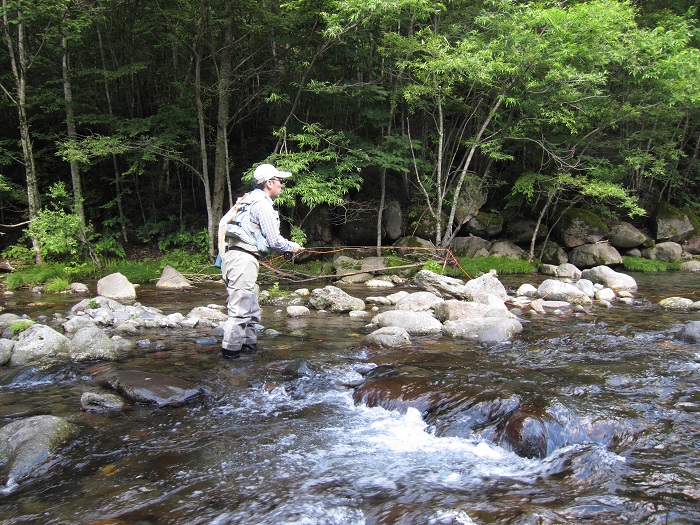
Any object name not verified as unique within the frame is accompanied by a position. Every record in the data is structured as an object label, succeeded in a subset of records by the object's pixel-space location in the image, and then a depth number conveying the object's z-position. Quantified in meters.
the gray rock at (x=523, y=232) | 19.00
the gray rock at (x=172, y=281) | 12.62
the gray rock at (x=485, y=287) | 10.24
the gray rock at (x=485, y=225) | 18.53
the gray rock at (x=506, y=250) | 17.55
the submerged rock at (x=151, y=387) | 4.68
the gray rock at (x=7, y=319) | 7.57
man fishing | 5.63
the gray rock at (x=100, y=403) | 4.44
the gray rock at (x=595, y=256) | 17.61
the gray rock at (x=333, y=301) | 9.73
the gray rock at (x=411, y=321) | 7.84
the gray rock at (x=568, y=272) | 15.66
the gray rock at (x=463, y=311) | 8.46
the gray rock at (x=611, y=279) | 12.75
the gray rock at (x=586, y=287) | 11.65
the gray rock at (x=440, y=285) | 10.43
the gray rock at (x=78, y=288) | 11.69
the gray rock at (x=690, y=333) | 6.88
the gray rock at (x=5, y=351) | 5.79
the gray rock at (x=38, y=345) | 5.94
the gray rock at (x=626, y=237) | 18.73
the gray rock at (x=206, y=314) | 8.65
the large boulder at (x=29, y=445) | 3.35
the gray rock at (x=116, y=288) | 10.93
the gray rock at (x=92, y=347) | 5.97
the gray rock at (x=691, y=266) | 17.47
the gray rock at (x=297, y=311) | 9.20
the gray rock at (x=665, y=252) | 18.45
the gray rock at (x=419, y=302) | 9.30
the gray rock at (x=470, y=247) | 17.45
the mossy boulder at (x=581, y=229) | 18.39
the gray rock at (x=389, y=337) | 6.91
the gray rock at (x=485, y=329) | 7.34
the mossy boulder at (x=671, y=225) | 19.47
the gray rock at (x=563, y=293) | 10.82
